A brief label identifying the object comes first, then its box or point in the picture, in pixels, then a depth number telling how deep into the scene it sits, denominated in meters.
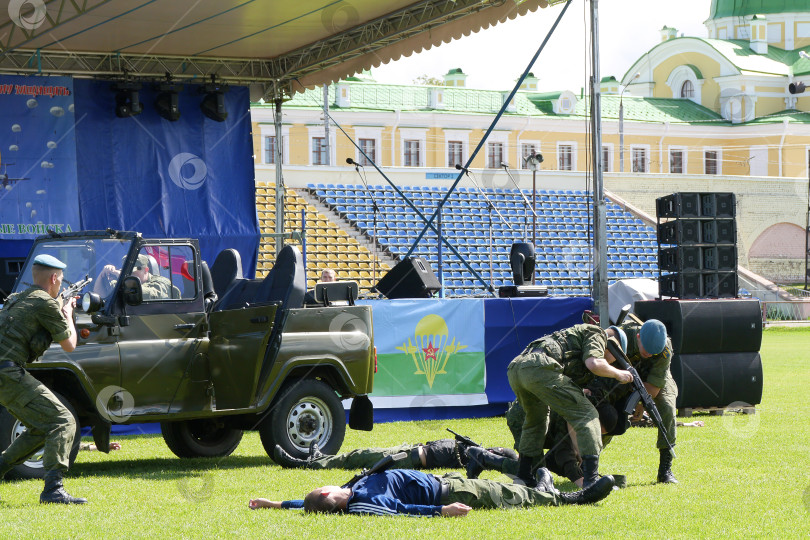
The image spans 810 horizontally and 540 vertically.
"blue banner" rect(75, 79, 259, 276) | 17.86
